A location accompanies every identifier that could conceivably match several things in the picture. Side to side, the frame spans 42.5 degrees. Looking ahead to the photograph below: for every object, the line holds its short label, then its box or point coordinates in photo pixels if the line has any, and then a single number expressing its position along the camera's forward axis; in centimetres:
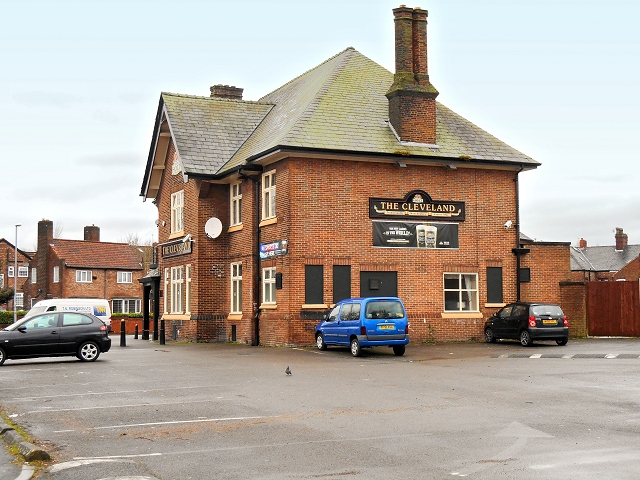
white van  4003
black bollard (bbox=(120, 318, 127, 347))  3222
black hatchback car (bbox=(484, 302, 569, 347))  2661
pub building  2820
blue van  2314
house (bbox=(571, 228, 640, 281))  7688
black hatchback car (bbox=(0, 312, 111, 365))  2256
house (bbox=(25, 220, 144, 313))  7231
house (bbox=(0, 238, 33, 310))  9325
